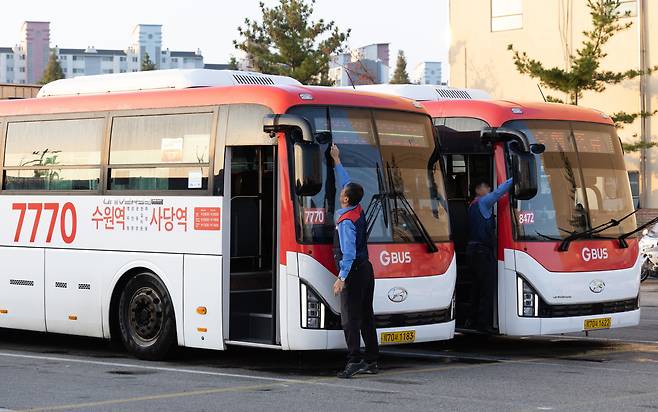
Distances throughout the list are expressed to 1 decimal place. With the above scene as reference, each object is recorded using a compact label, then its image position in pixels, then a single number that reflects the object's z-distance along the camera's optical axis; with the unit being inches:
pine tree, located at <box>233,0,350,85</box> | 1934.1
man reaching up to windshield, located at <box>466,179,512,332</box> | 612.4
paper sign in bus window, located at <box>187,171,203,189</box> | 573.9
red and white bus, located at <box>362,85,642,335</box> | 606.2
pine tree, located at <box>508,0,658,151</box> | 1460.4
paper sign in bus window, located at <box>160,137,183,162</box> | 585.3
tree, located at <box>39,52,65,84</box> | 5078.3
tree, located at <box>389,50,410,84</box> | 5383.9
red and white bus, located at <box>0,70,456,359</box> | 539.8
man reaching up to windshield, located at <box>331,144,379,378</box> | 518.6
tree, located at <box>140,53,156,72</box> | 4279.0
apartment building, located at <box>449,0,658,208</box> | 1509.6
